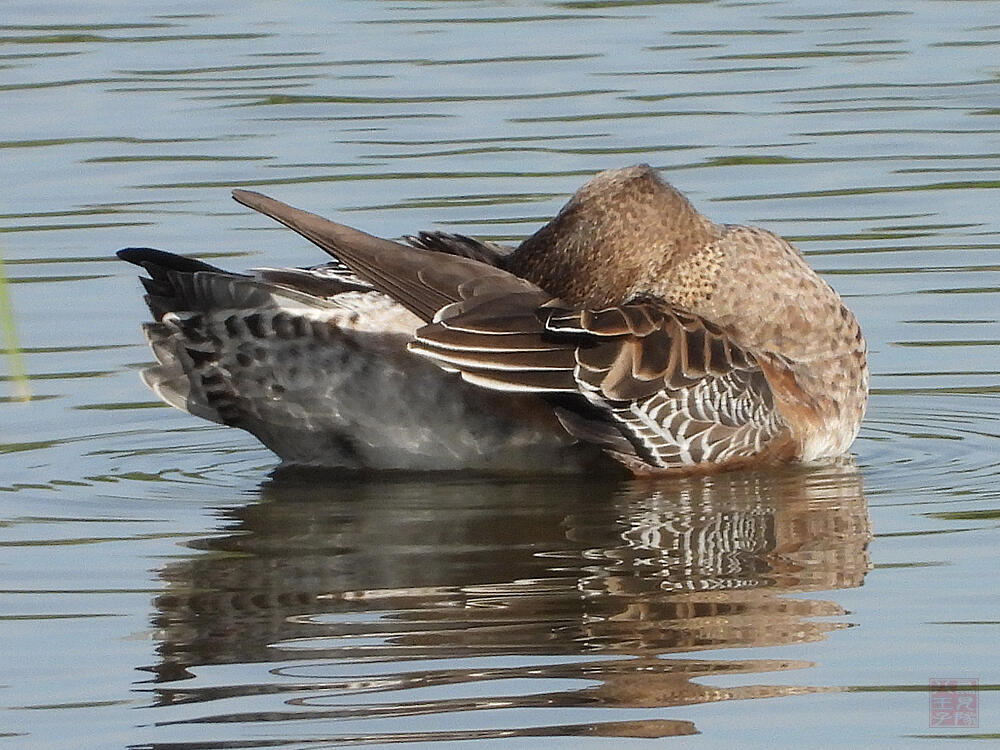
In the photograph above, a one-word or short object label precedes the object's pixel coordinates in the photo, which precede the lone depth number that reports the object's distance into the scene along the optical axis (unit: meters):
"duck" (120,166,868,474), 18.64
